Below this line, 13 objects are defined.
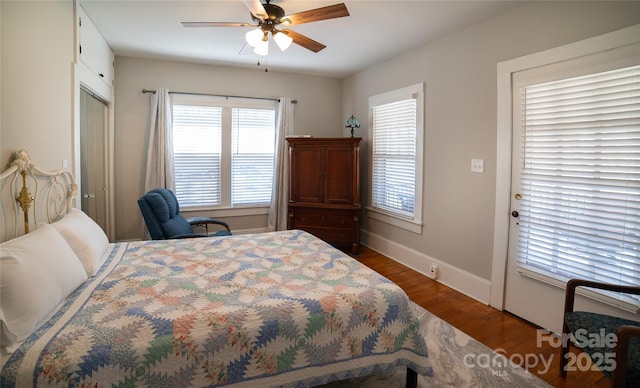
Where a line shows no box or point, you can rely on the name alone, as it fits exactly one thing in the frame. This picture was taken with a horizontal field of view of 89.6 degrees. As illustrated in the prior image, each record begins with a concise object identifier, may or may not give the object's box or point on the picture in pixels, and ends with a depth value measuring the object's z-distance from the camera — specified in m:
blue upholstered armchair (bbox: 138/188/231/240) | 3.10
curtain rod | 4.20
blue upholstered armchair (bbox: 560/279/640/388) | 1.42
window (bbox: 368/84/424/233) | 3.82
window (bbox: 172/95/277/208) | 4.49
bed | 1.28
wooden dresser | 4.42
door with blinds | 2.05
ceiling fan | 2.15
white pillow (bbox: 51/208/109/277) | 1.95
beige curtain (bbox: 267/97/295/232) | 4.88
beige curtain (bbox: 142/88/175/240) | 4.20
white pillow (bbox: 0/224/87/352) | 1.28
